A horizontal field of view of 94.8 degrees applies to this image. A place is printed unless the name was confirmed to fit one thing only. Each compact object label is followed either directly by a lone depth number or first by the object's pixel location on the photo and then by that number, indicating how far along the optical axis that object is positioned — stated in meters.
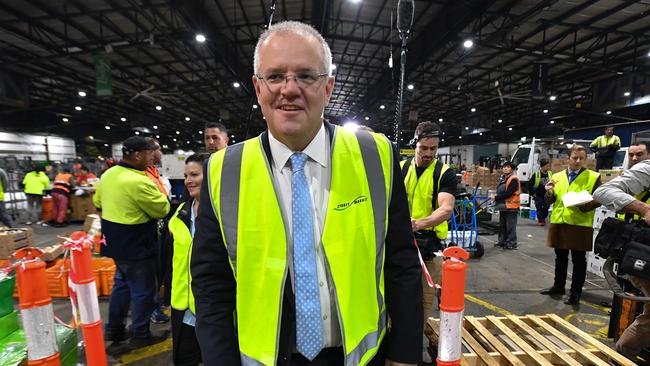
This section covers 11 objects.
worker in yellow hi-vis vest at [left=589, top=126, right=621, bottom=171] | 8.24
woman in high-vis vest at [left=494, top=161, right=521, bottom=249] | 6.78
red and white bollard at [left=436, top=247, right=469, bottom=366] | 1.24
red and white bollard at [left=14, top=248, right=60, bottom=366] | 1.43
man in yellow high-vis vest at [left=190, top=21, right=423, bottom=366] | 1.02
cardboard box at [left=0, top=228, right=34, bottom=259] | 5.18
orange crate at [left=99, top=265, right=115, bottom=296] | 4.24
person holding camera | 2.54
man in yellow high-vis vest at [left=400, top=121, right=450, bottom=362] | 2.83
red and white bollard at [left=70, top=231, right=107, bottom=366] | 1.80
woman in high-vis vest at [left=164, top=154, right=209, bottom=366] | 2.12
